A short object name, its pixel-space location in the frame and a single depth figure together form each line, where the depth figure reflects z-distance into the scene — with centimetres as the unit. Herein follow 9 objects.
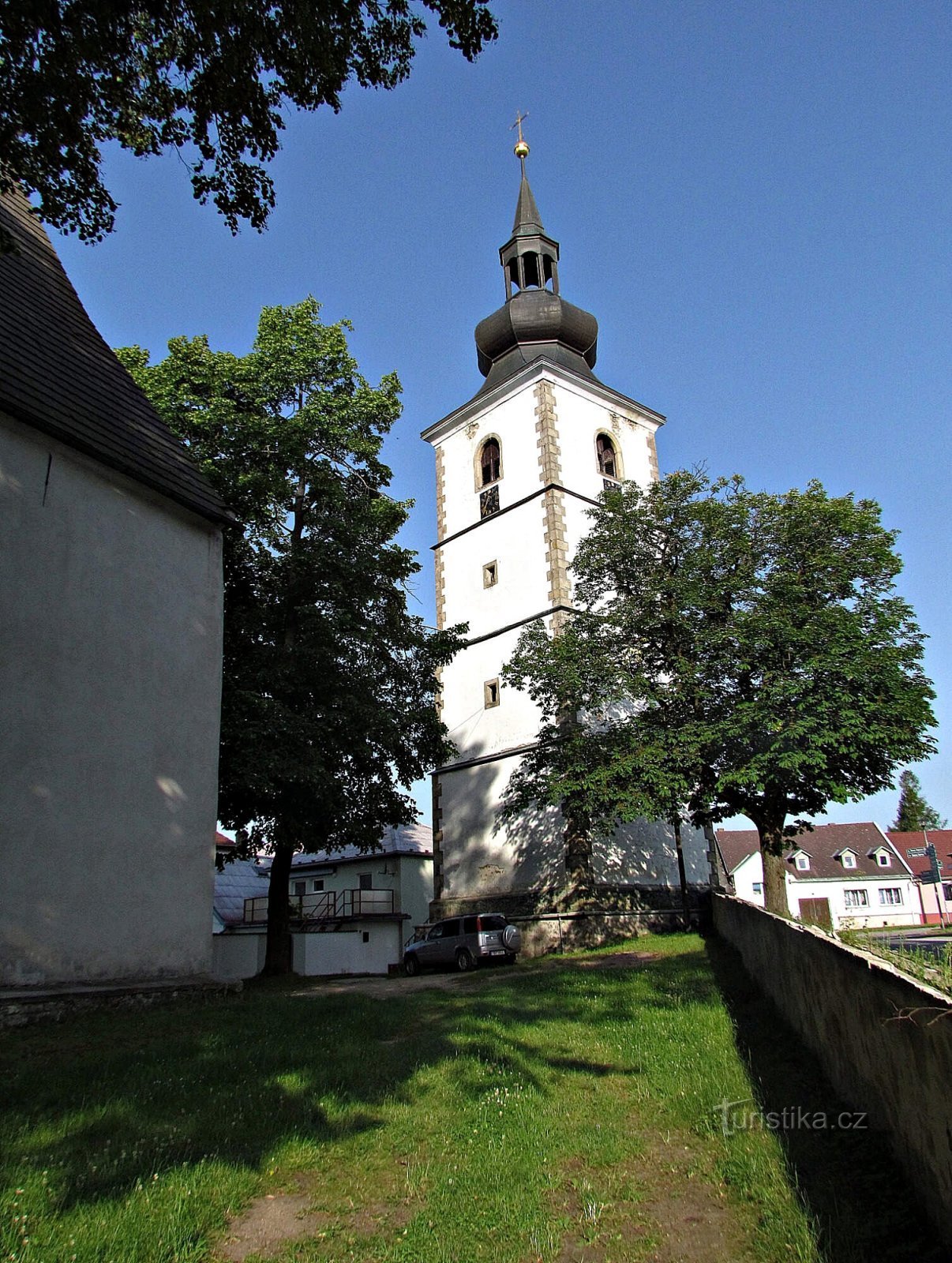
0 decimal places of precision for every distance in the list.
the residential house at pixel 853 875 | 5459
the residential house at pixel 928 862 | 5538
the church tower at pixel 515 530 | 2386
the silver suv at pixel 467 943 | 1936
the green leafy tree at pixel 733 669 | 1716
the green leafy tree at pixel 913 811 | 8194
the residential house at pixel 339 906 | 2498
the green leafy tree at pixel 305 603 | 1631
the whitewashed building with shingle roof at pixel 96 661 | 1045
